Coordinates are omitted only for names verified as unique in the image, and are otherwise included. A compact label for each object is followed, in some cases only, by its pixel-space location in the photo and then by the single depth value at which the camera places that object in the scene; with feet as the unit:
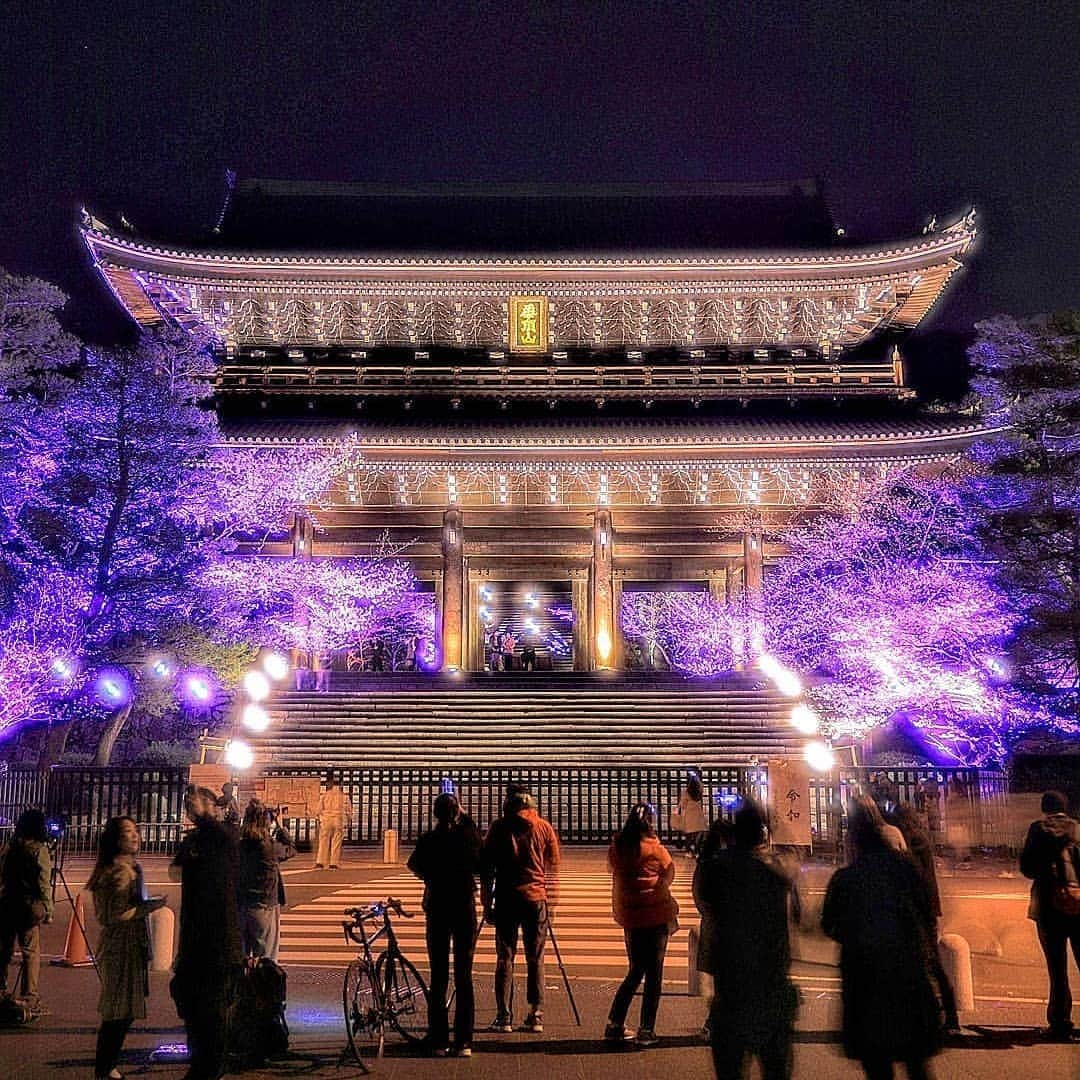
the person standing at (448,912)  24.56
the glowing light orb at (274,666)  80.74
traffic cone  34.83
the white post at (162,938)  32.86
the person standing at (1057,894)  26.16
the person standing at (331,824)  54.60
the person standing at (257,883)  26.76
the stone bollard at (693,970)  29.71
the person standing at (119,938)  21.68
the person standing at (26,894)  27.99
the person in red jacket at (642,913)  24.93
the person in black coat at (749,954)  17.48
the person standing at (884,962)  16.69
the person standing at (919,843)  24.66
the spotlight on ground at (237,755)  69.00
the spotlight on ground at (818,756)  67.67
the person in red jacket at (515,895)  26.66
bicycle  24.53
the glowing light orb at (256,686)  76.54
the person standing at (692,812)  54.54
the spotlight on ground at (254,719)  73.41
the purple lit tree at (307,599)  70.79
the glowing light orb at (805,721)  73.56
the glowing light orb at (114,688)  66.23
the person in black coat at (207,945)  20.79
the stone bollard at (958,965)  27.48
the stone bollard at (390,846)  56.03
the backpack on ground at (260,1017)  23.72
